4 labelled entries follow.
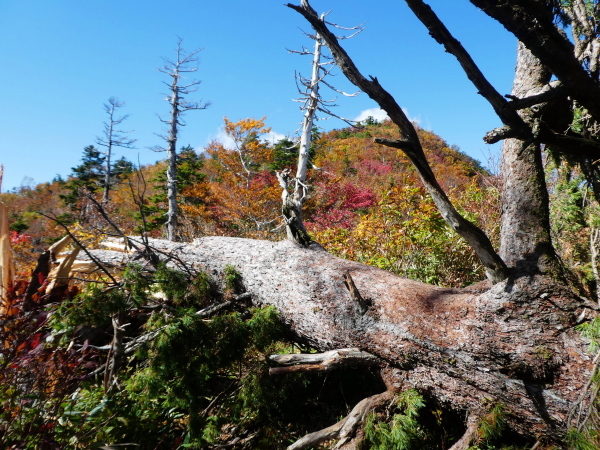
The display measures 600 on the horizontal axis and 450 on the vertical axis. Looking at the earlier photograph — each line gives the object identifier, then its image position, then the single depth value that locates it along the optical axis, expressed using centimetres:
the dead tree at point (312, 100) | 958
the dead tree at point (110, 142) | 1780
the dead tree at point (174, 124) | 1209
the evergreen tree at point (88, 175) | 1805
